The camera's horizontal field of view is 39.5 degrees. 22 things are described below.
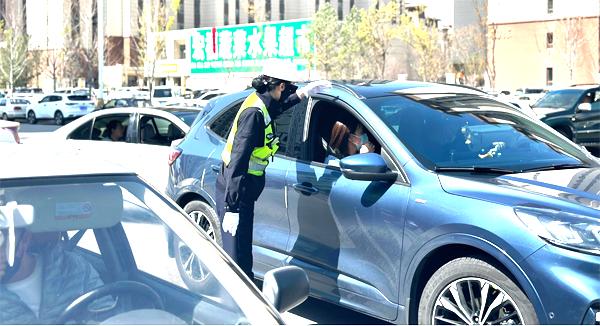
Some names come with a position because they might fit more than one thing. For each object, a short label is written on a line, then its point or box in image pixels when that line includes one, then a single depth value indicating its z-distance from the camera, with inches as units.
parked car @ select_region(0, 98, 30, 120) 1843.0
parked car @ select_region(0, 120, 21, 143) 254.5
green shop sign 2033.7
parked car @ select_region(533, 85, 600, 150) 762.2
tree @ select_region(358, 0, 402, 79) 2015.3
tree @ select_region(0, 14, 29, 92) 2613.2
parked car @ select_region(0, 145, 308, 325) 121.5
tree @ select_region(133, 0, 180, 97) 2079.5
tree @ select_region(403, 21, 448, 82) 2177.7
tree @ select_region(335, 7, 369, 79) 1962.4
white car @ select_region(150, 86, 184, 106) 1989.1
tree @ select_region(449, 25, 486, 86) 2474.2
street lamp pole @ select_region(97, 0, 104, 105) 1343.5
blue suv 169.9
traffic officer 227.9
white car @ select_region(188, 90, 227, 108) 1233.6
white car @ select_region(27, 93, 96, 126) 1681.8
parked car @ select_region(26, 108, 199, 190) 414.6
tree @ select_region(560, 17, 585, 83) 2452.0
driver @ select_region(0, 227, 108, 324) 122.6
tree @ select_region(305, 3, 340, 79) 1934.1
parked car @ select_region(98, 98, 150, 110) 1489.7
